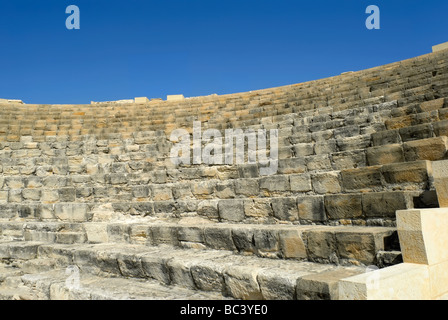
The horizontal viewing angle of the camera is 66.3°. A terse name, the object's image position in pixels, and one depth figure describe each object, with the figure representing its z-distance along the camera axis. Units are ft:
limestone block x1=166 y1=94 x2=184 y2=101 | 48.93
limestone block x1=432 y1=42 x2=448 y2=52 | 35.61
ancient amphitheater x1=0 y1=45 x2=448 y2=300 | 8.32
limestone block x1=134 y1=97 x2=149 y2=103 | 49.43
